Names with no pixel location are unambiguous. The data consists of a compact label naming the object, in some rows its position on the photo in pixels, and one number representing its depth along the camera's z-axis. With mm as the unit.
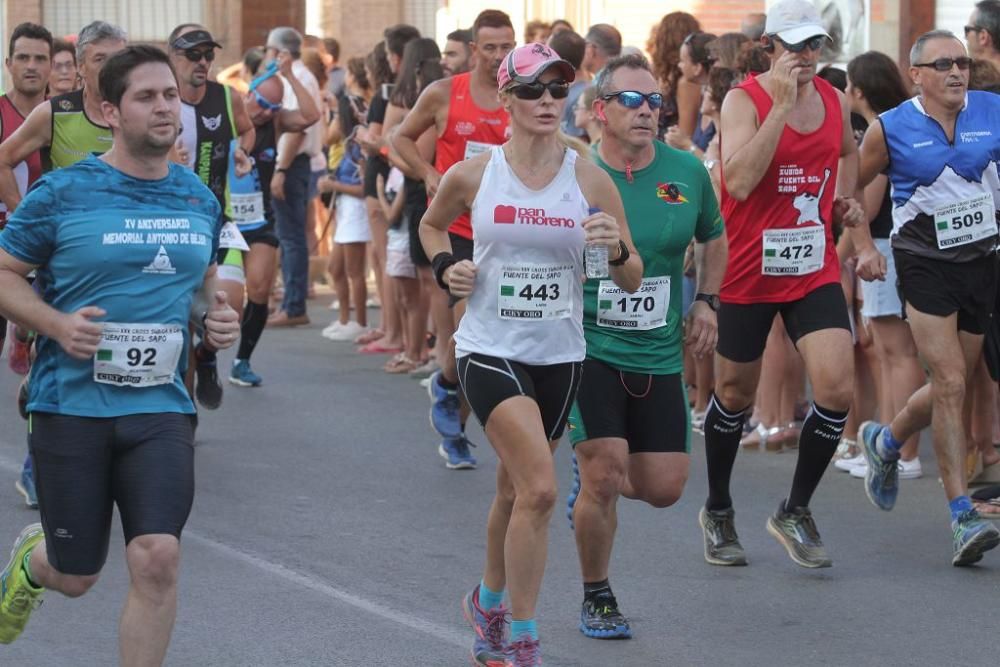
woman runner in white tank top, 11398
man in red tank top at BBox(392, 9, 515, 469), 18969
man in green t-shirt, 12625
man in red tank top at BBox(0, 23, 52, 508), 17422
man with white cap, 14297
